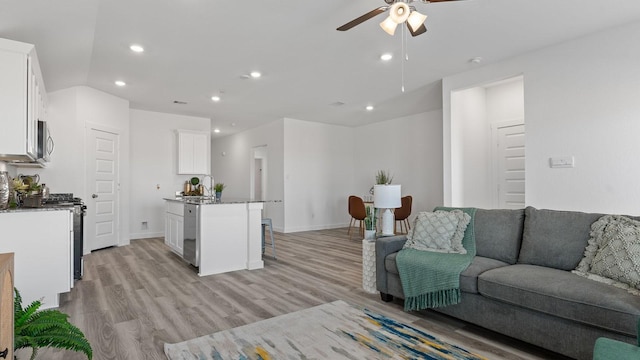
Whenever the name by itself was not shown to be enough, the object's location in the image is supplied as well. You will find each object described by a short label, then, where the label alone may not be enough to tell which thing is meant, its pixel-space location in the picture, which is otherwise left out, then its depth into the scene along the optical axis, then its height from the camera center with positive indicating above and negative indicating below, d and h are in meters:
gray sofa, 1.85 -0.66
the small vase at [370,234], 3.40 -0.53
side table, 3.25 -0.82
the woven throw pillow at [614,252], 2.00 -0.45
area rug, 2.09 -1.08
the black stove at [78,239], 3.67 -0.62
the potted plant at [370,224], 3.43 -0.43
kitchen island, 4.03 -0.64
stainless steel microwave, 3.57 +0.47
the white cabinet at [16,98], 2.81 +0.75
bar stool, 4.69 -0.58
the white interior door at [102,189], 5.27 -0.08
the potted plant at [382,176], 7.13 +0.14
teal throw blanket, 2.47 -0.72
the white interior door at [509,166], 5.02 +0.25
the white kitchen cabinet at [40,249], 2.72 -0.55
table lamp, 3.28 -0.18
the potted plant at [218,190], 4.56 -0.09
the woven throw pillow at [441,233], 2.94 -0.45
